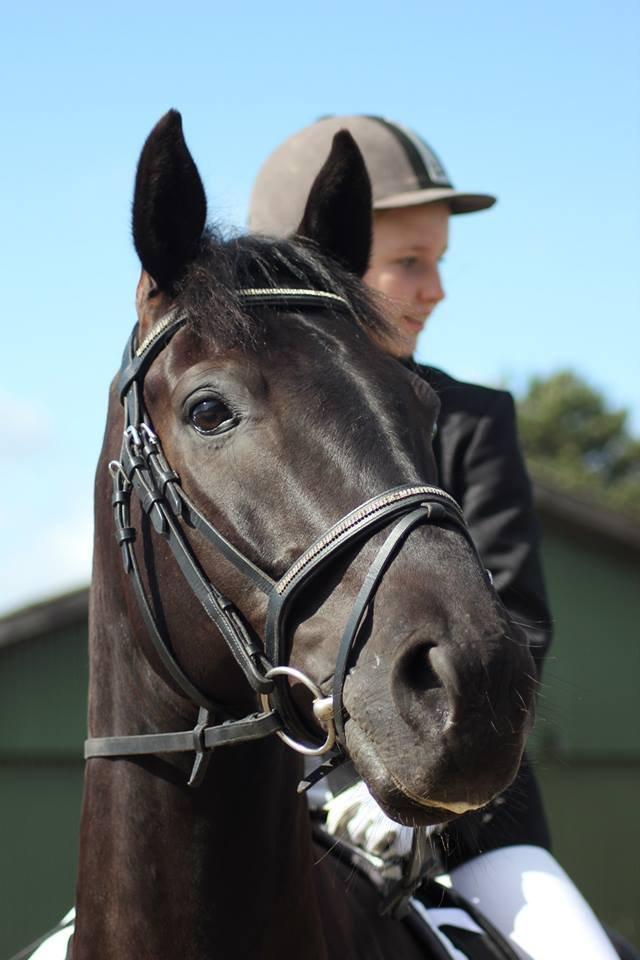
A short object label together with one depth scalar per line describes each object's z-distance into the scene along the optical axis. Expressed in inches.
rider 140.5
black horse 88.6
